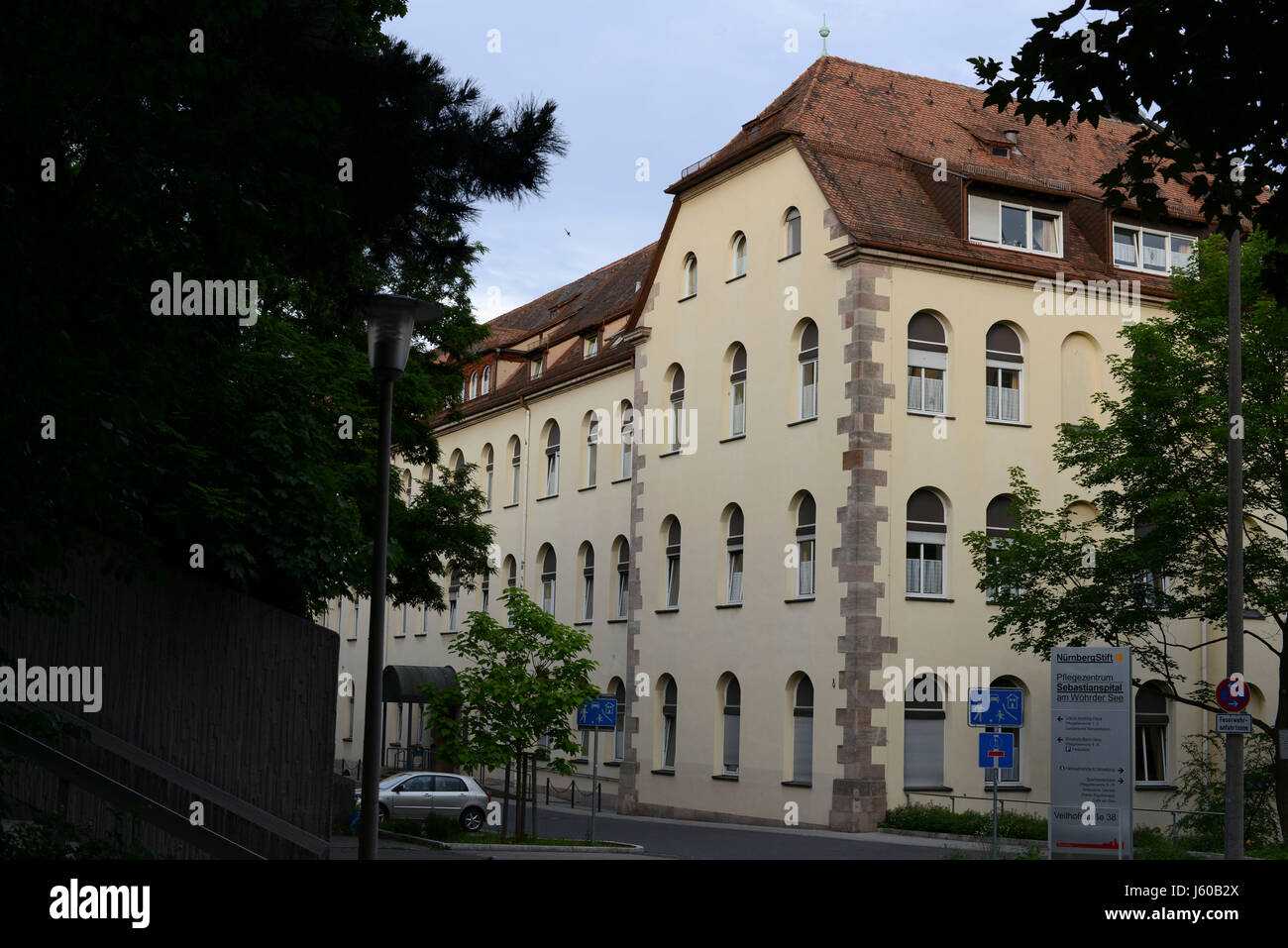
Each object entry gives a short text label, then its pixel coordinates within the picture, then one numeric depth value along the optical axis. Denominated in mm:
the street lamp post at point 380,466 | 12430
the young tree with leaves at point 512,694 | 25641
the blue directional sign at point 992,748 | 22422
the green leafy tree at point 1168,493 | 26188
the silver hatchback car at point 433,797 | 32906
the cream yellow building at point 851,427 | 32438
